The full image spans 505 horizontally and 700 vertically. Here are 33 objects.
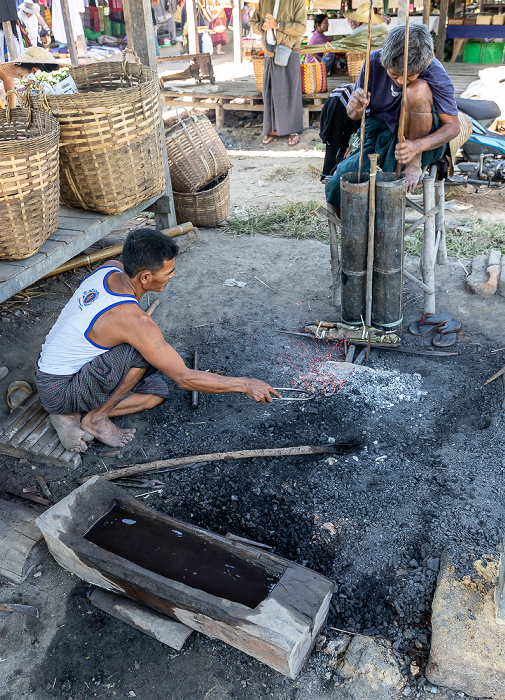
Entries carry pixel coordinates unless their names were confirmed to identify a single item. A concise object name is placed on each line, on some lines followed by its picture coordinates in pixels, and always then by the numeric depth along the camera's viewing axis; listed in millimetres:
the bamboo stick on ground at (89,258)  4879
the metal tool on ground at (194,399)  3629
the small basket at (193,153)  5680
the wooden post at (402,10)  7359
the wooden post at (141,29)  4863
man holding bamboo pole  3525
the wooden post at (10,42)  7340
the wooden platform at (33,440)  3246
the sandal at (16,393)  3641
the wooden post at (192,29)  12295
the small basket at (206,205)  5953
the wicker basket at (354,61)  9375
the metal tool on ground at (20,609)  2480
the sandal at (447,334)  3990
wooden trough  2057
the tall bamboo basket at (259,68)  9492
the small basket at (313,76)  9148
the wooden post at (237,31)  11602
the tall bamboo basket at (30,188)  3062
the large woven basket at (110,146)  3723
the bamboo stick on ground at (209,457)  3102
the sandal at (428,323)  4172
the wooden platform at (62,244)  3340
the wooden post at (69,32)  6797
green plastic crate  10680
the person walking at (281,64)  8320
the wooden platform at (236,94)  9422
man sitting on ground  2934
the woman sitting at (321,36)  10117
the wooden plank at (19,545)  2627
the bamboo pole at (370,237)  3506
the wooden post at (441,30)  10305
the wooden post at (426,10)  9913
